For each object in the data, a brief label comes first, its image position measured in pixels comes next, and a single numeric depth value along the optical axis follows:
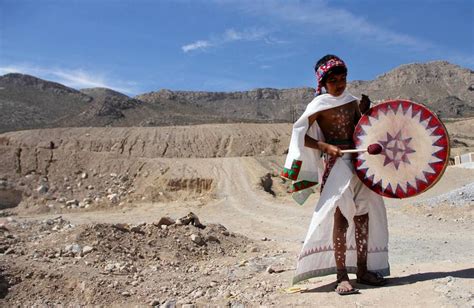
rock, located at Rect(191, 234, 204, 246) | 8.44
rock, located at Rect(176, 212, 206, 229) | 9.50
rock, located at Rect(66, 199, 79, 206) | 21.12
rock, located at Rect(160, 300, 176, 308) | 5.15
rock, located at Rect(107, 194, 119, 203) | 21.78
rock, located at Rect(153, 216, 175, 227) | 9.14
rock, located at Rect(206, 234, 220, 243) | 8.74
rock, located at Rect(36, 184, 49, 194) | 22.11
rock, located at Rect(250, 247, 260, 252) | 8.50
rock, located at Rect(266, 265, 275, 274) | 6.05
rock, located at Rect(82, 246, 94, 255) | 7.37
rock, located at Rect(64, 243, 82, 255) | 7.38
